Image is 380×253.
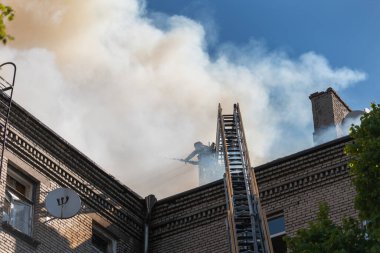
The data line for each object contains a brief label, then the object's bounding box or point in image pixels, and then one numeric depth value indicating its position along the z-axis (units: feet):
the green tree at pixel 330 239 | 57.26
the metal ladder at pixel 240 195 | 73.92
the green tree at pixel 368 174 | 59.62
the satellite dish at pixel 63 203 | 74.49
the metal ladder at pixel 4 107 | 73.92
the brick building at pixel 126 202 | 75.51
